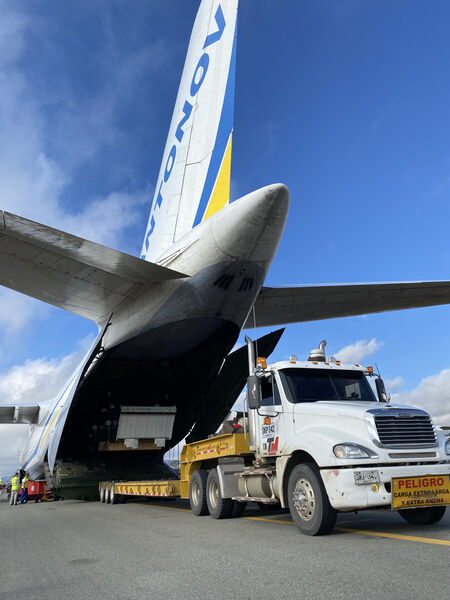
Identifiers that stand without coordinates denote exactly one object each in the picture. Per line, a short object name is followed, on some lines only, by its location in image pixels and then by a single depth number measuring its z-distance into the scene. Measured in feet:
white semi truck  19.26
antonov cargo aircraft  31.40
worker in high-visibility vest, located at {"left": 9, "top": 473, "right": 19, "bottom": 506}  65.76
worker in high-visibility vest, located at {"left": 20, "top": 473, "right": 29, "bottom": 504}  66.44
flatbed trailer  27.48
